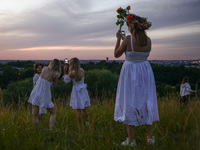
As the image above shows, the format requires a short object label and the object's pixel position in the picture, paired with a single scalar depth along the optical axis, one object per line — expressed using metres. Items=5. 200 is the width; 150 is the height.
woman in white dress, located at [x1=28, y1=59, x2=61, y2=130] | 4.23
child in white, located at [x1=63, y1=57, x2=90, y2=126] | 4.59
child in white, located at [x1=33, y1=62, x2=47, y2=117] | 5.10
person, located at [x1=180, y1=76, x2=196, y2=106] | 9.20
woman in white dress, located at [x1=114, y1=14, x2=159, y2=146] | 2.89
